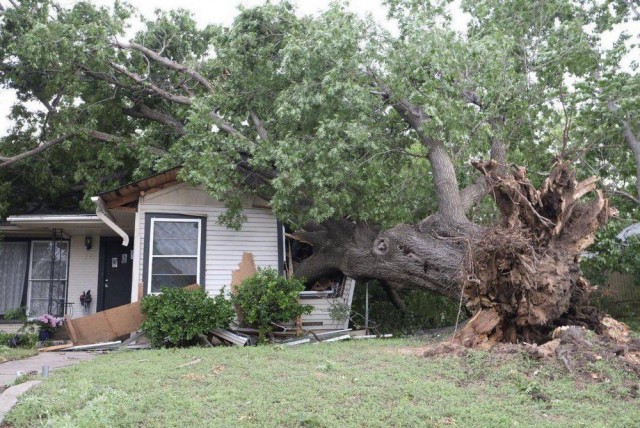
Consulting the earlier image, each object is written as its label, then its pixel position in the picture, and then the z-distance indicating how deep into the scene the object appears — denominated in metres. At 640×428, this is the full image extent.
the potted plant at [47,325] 12.92
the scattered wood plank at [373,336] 11.38
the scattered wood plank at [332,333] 11.28
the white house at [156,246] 12.12
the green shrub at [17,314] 13.30
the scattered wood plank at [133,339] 11.31
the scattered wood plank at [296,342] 10.65
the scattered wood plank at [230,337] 10.96
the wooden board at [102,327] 11.63
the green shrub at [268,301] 11.13
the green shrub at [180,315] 10.75
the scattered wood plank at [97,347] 11.31
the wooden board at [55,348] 11.56
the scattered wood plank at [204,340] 11.02
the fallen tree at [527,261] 8.35
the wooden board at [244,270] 12.34
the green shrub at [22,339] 12.12
